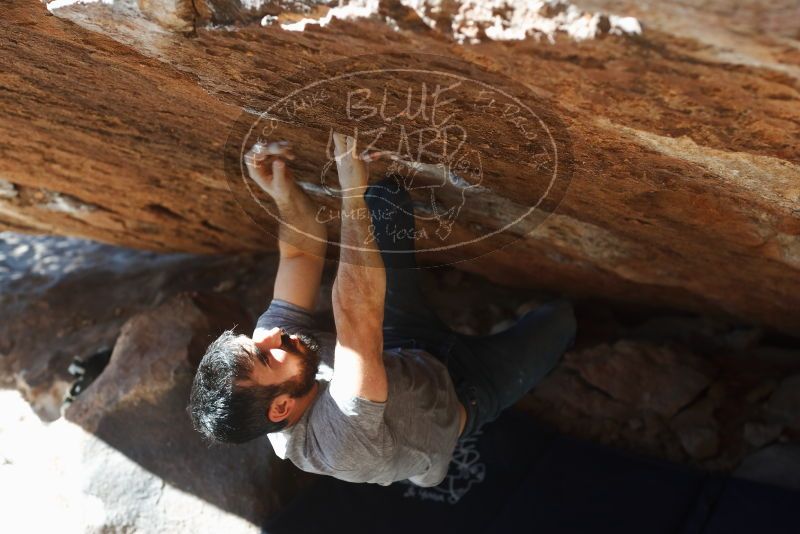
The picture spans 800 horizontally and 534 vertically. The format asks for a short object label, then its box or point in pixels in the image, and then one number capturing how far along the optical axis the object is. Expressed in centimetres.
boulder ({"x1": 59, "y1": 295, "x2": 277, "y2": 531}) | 269
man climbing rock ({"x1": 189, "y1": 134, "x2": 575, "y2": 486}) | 178
